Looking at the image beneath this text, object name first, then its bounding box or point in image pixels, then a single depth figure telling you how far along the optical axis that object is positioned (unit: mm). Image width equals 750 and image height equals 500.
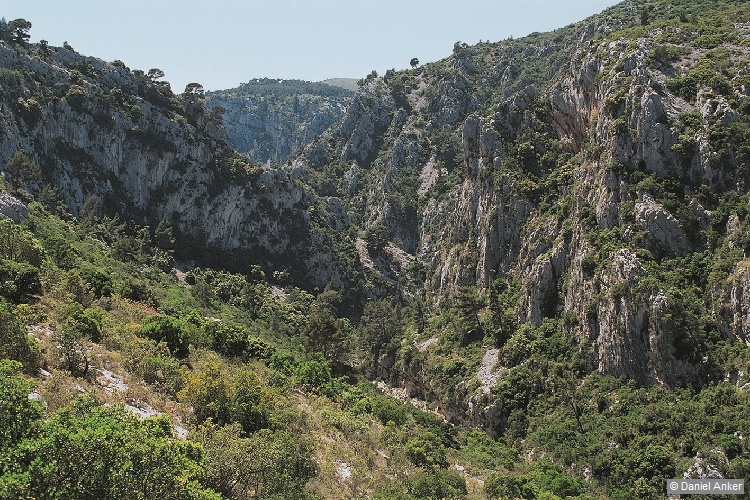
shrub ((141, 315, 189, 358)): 31594
